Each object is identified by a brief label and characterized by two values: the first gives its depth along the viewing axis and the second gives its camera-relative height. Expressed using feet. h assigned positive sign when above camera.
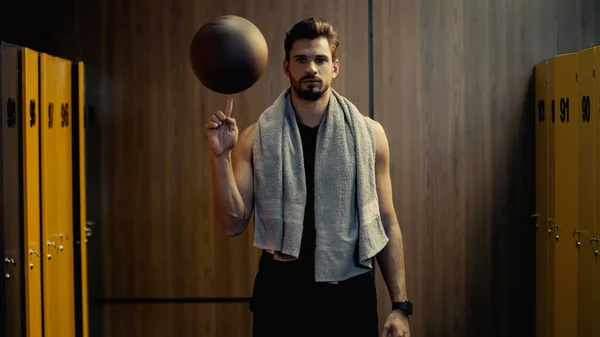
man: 8.29 -0.48
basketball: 7.36 +0.98
